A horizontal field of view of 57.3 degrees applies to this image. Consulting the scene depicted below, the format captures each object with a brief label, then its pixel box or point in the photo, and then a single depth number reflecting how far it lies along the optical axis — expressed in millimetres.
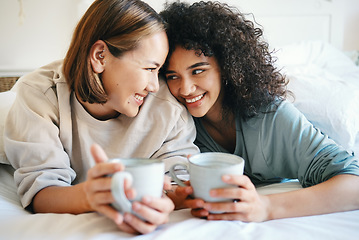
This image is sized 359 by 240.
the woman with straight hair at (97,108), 880
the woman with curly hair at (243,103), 896
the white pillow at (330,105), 1231
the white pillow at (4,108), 1018
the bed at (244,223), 647
